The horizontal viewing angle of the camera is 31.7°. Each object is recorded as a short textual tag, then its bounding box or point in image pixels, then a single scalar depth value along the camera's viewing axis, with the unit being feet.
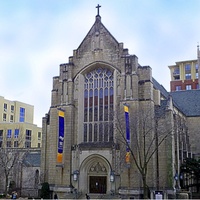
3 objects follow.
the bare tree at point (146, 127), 120.06
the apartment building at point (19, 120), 274.93
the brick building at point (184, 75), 334.85
